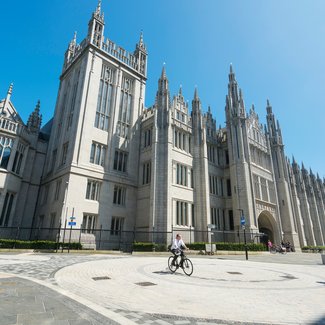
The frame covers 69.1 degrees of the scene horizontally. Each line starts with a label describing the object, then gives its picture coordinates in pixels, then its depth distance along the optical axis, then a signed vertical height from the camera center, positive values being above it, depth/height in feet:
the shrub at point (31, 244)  67.21 -1.55
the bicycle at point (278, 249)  106.49 -2.85
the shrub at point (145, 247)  77.20 -2.02
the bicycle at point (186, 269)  32.64 -3.74
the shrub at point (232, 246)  81.41 -1.50
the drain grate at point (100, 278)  27.19 -4.20
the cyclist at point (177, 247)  34.62 -0.84
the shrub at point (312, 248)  131.54 -2.53
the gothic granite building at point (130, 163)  91.81 +33.37
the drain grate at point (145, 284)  24.03 -4.29
